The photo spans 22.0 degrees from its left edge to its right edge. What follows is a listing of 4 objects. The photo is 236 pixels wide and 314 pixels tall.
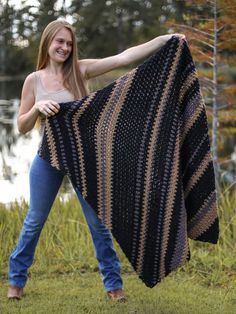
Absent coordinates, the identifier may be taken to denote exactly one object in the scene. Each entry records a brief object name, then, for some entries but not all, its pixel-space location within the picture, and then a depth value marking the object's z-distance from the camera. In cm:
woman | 331
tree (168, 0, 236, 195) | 502
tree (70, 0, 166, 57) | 1292
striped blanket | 315
